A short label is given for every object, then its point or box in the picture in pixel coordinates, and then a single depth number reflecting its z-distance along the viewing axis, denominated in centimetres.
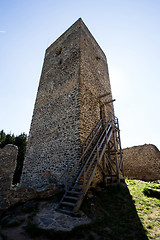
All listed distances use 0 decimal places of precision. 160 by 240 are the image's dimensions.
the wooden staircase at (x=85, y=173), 418
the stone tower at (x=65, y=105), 689
